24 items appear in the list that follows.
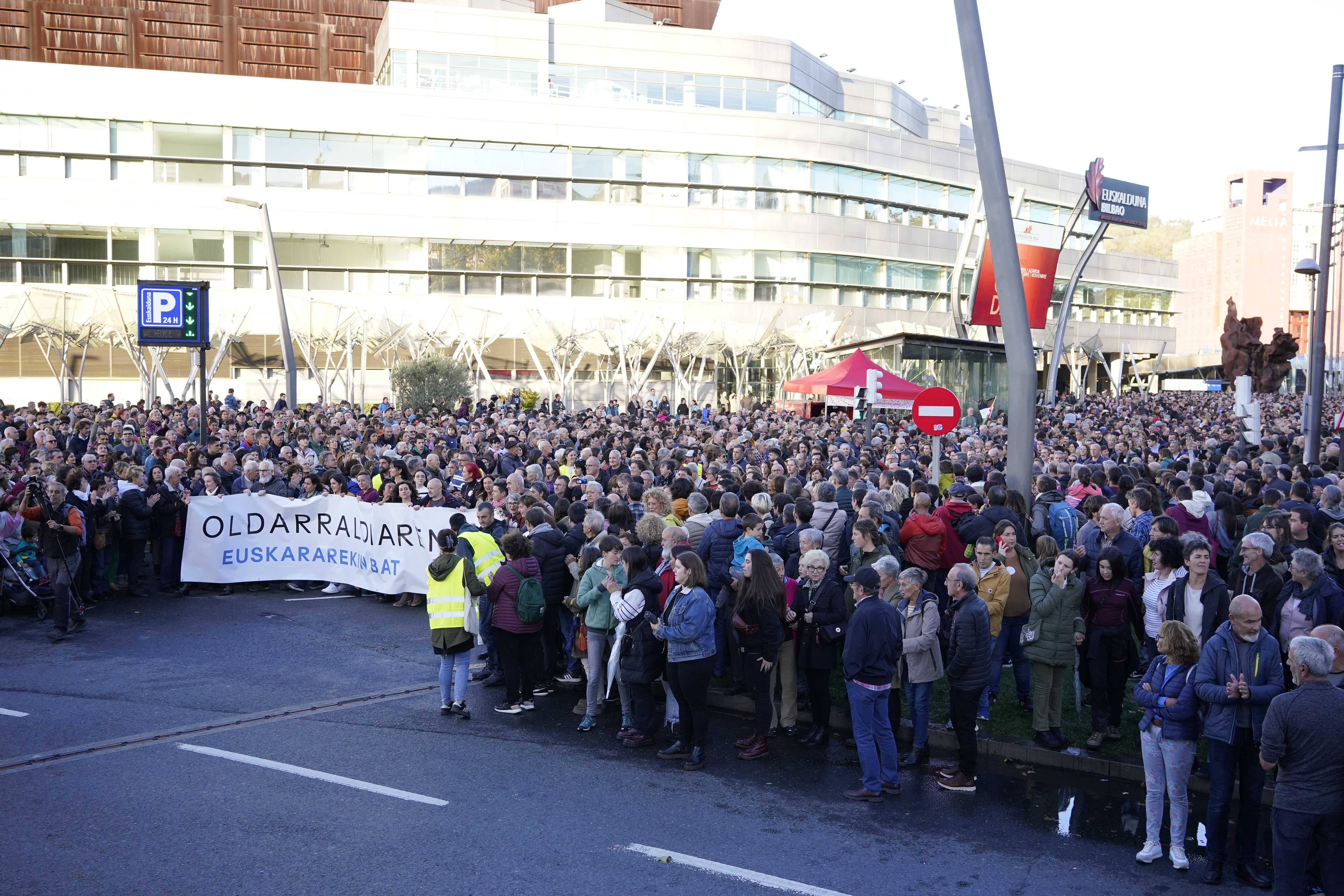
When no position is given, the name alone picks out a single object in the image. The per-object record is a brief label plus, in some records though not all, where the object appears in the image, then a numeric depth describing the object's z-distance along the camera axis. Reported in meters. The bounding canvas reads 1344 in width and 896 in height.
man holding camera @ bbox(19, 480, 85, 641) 11.23
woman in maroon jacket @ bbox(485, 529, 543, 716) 8.99
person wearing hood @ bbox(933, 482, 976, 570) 10.24
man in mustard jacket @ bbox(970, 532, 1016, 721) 8.60
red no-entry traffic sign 12.27
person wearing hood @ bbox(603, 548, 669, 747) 8.15
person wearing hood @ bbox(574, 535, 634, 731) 8.68
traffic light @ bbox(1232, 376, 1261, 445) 19.36
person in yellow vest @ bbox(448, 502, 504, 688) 9.36
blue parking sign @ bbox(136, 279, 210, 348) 17.53
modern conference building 49.72
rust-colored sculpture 88.69
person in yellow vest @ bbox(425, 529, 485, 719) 8.83
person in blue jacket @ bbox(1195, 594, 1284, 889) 5.91
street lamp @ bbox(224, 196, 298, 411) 29.41
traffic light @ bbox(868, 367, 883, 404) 14.58
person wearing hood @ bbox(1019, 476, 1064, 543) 11.19
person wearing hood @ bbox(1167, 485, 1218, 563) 10.32
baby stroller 11.84
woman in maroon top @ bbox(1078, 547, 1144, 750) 7.94
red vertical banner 48.50
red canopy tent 17.70
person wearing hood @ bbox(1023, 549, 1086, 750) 7.96
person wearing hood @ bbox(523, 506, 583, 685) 9.51
